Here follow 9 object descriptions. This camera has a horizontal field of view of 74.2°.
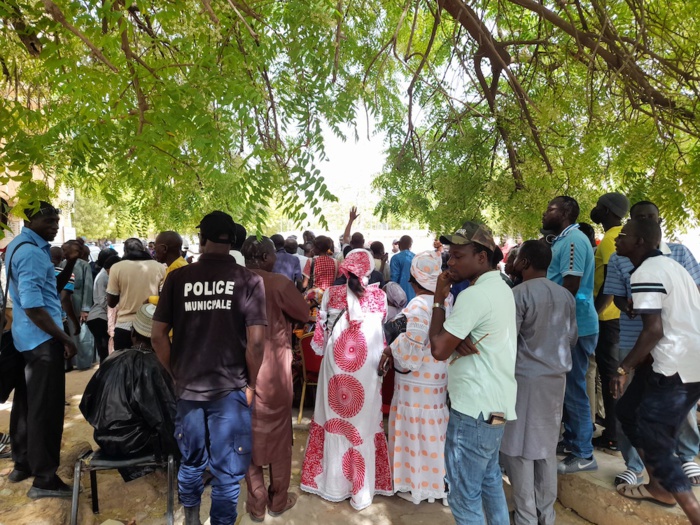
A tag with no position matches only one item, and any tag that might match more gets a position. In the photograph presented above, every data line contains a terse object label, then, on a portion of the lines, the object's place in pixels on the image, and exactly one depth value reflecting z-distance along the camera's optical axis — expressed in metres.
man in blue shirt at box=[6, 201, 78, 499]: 3.35
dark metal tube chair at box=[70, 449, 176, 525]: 3.12
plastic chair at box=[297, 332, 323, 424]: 5.04
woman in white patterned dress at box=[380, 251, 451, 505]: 3.31
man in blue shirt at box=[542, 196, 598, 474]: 3.62
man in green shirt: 2.50
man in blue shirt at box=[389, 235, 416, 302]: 7.66
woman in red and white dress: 3.54
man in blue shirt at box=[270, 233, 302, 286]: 7.51
